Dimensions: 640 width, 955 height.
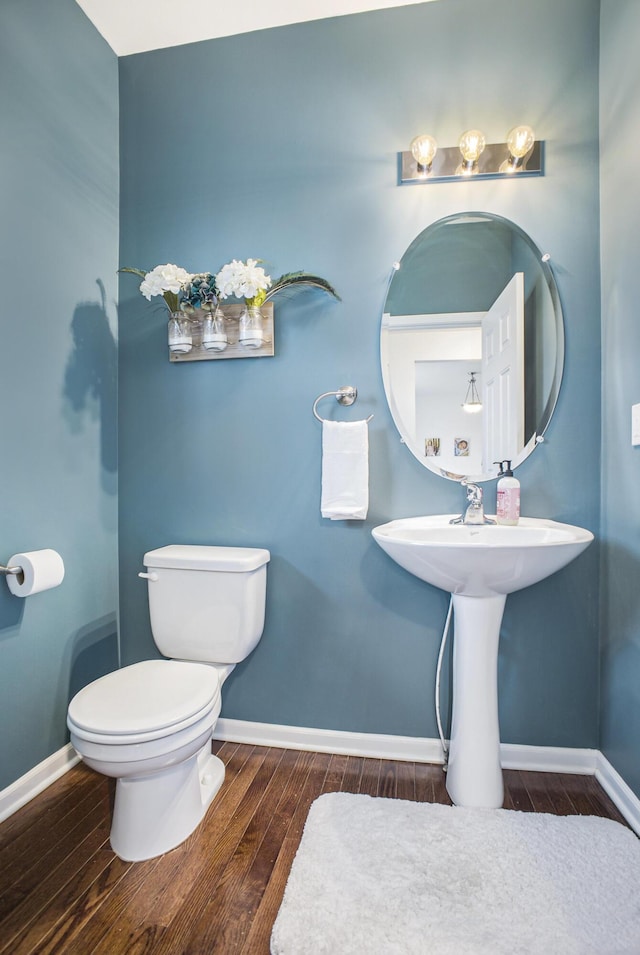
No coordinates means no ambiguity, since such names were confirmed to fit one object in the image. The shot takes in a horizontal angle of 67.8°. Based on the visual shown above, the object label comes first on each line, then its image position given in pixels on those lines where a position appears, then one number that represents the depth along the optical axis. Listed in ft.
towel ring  5.54
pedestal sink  4.29
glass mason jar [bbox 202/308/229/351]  5.52
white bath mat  3.36
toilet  3.74
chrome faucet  5.12
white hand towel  5.41
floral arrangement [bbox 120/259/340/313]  5.25
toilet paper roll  4.42
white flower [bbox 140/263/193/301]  5.31
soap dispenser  4.99
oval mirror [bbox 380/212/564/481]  5.32
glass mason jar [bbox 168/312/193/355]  5.66
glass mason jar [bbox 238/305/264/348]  5.45
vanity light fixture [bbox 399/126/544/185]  5.14
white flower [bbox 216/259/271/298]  5.24
